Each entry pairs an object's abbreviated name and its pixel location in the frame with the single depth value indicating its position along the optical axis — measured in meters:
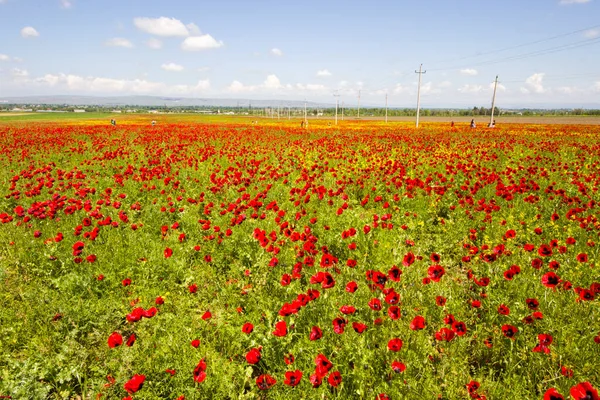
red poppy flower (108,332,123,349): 2.52
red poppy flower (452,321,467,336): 2.69
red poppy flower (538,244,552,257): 3.48
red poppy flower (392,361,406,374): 2.43
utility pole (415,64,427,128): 49.31
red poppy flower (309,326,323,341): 2.76
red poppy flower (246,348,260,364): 2.51
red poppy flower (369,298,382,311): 2.95
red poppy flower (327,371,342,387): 2.33
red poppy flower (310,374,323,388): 2.38
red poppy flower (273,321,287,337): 2.70
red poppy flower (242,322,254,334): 2.78
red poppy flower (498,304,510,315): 2.86
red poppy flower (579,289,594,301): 2.86
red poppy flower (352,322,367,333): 2.60
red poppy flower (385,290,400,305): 2.86
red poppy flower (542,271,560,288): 3.00
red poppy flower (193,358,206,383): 2.33
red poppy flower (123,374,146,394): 2.22
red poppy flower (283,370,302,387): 2.34
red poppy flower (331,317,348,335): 2.82
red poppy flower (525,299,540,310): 2.91
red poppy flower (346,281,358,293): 3.08
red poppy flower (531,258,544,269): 3.34
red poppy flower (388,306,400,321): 2.81
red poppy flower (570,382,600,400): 1.88
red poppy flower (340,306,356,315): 2.88
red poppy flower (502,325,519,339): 2.78
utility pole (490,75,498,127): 46.41
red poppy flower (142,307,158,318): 2.86
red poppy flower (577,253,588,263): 3.36
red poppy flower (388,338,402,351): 2.47
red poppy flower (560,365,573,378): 2.49
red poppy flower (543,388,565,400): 1.94
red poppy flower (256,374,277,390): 2.37
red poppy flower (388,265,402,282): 3.12
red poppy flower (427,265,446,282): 3.24
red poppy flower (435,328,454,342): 2.60
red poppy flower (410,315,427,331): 2.69
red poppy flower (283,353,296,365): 2.84
